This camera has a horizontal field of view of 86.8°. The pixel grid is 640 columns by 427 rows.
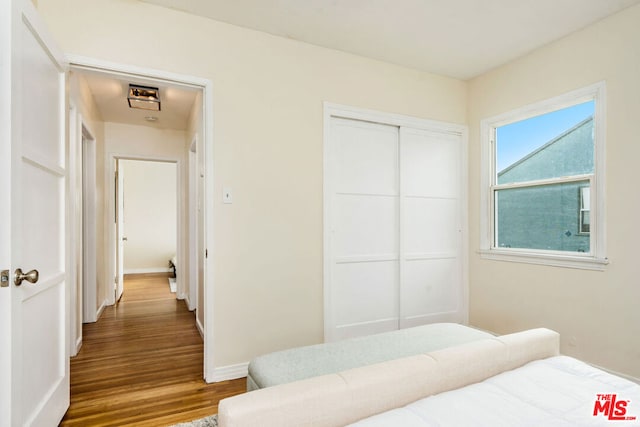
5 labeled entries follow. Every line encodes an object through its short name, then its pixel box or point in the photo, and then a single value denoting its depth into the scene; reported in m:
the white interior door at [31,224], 1.31
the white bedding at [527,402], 1.04
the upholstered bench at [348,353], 1.56
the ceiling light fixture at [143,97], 3.34
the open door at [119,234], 4.85
